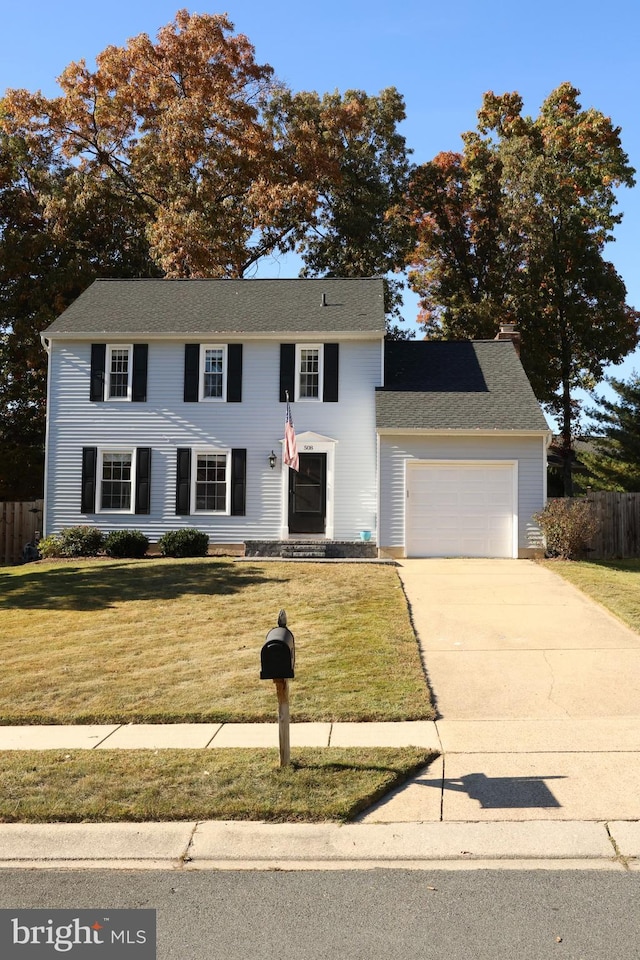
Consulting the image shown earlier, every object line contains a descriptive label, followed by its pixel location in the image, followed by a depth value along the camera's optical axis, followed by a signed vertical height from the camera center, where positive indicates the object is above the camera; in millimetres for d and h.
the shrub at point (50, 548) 20641 -1137
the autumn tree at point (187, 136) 32062 +14893
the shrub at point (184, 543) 20125 -960
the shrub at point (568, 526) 19000 -412
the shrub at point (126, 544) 20172 -993
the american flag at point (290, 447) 18828 +1317
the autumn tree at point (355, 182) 33875 +13411
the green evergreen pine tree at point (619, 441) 28797 +2387
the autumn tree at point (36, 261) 30531 +9293
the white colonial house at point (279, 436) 20109 +1746
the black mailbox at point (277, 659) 5688 -1060
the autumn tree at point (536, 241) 31078 +10553
